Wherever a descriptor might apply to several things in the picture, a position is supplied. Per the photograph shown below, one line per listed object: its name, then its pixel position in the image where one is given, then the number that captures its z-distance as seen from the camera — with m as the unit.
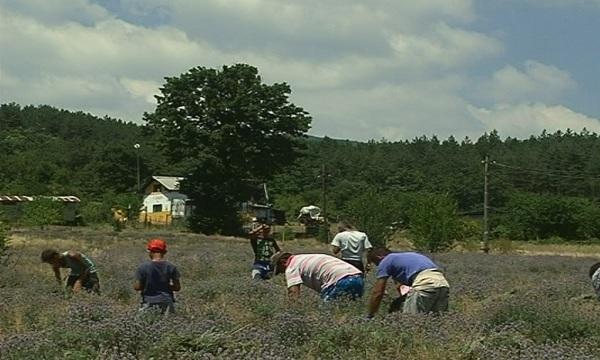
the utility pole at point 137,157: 107.77
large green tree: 62.72
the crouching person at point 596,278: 10.39
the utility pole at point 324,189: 61.46
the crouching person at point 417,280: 8.71
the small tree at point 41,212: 56.38
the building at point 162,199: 86.85
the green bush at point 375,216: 36.16
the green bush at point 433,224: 37.66
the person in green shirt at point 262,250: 14.30
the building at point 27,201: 62.00
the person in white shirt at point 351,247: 12.88
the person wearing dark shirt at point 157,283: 9.43
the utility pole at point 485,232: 46.69
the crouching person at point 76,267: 12.11
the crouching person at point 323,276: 9.49
